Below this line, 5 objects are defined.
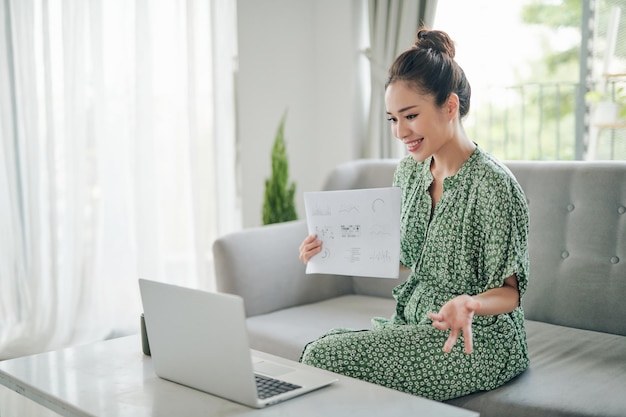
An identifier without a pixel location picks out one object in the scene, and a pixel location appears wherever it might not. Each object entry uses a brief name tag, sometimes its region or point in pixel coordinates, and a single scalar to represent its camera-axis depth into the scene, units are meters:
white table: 1.37
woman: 1.79
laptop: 1.38
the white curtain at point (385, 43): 3.86
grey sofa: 1.82
